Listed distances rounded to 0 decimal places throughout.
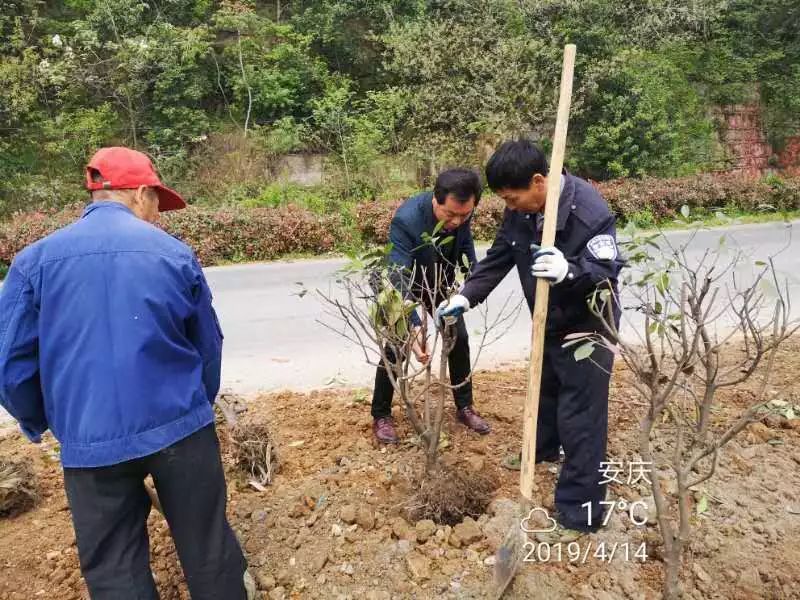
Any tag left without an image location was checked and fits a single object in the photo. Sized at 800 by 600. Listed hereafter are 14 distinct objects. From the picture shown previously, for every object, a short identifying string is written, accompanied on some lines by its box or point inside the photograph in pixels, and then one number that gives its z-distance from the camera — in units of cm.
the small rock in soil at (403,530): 240
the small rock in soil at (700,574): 214
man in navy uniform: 219
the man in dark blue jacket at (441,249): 277
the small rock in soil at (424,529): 238
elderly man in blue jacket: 161
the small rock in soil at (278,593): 217
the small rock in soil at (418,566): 220
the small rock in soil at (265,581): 221
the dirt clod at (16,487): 264
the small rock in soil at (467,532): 235
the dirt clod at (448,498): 251
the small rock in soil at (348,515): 251
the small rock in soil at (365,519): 249
